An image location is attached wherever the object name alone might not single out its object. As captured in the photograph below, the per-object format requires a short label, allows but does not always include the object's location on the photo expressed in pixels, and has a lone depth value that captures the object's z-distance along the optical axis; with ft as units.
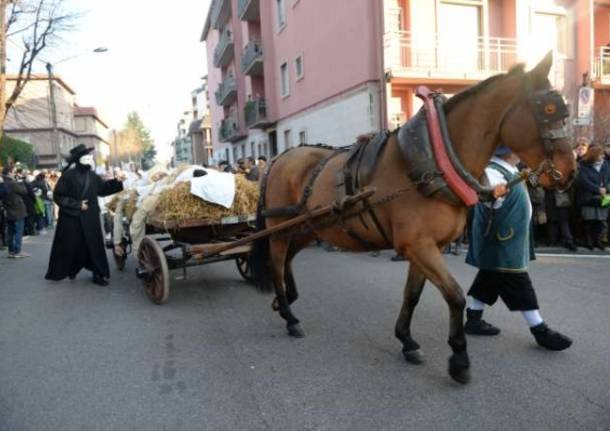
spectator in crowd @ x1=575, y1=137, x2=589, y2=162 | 29.91
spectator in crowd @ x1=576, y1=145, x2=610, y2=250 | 28.37
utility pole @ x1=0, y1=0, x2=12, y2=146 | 63.41
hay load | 20.27
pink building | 51.60
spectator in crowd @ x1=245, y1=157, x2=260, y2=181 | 37.88
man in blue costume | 13.65
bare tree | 66.90
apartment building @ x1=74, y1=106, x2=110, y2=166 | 283.55
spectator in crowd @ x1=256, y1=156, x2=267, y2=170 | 42.02
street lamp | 77.05
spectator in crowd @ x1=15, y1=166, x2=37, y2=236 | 46.60
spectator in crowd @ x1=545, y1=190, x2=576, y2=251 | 29.58
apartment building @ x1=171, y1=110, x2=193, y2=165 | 405.39
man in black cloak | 24.94
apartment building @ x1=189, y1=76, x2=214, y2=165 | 227.81
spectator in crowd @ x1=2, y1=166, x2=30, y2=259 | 36.06
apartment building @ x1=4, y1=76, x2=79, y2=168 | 201.77
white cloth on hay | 20.81
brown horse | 10.90
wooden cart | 19.61
